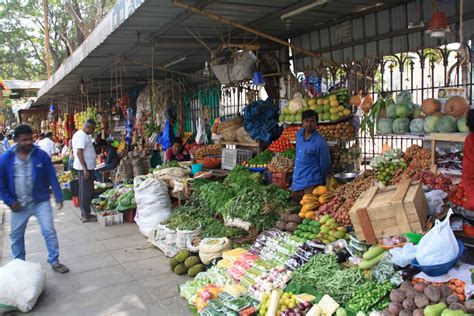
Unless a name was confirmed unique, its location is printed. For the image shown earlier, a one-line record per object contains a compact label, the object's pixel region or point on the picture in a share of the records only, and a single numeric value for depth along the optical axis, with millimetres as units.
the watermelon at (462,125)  4148
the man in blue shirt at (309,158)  5531
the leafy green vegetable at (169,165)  8805
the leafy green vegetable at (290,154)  6840
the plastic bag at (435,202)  4059
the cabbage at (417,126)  4656
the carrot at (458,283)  3074
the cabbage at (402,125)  4863
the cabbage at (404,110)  4906
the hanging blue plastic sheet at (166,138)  10558
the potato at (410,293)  3045
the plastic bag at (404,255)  3311
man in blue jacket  5129
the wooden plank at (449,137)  4160
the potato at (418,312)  2898
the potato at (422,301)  2957
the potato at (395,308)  3035
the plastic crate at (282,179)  6559
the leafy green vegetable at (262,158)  7230
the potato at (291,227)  5016
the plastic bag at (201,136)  9961
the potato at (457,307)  2803
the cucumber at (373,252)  3652
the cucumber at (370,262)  3609
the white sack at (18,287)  4340
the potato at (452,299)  2898
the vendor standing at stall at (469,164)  3697
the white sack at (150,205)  7281
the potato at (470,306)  2781
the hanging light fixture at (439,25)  4531
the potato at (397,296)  3090
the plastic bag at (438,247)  3129
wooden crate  3648
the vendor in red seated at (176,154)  10180
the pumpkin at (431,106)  4582
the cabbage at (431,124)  4453
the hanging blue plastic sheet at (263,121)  7595
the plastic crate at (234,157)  8086
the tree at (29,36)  26708
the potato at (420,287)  3096
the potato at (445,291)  2992
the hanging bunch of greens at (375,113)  5293
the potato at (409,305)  2993
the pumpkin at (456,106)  4301
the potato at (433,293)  2963
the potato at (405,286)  3146
